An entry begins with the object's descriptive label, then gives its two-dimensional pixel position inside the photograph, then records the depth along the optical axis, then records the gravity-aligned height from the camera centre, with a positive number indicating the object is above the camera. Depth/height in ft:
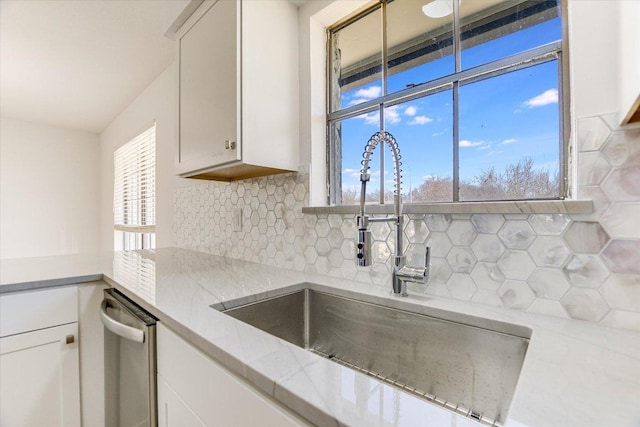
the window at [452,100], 2.84 +1.34
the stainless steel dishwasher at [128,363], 2.85 -1.71
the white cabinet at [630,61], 1.67 +0.93
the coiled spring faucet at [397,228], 2.93 -0.15
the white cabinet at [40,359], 3.61 -1.82
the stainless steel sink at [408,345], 2.31 -1.26
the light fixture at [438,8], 3.50 +2.47
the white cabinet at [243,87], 3.98 +1.85
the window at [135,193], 9.36 +0.81
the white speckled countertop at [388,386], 1.26 -0.85
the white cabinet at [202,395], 1.65 -1.20
